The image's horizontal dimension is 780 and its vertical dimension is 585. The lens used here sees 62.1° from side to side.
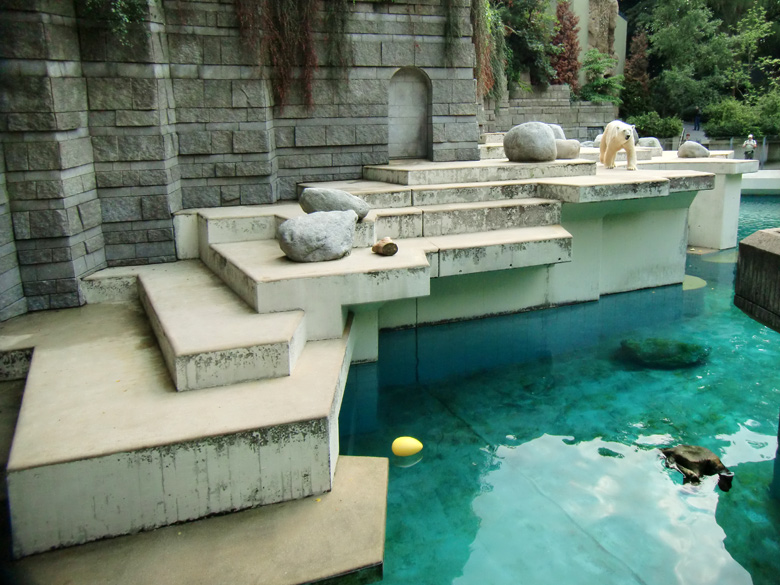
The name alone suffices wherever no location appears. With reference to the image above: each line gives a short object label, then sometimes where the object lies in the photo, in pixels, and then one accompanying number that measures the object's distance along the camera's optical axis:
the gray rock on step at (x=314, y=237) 4.99
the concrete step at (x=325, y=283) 4.61
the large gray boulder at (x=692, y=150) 11.27
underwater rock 6.03
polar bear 9.01
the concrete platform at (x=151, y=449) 3.09
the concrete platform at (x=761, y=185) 16.28
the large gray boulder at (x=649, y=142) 13.09
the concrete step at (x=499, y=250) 5.90
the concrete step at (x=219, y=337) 3.84
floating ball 4.44
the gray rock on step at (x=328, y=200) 5.53
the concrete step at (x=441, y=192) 6.80
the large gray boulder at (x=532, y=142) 8.09
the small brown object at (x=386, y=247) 5.30
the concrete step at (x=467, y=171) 7.30
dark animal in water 4.09
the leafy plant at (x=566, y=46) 21.34
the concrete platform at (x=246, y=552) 2.98
